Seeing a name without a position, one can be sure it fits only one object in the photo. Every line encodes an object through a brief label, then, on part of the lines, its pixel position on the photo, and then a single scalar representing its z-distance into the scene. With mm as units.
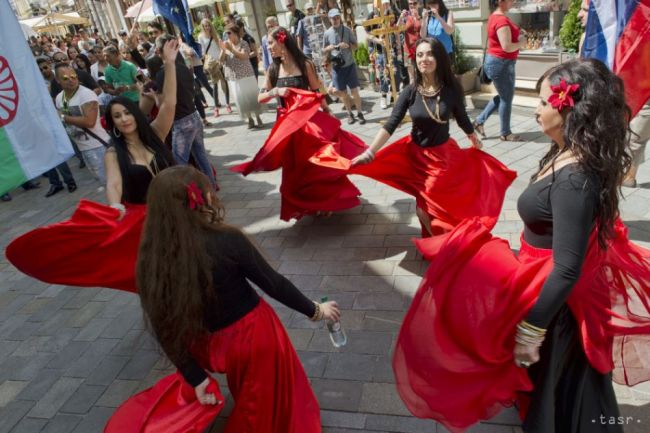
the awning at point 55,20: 25286
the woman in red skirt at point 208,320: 1871
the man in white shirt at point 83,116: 5004
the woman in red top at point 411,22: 7566
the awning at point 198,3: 15547
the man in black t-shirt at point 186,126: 5520
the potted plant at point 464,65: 8391
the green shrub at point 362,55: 10562
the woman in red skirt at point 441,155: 3531
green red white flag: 2734
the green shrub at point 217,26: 16755
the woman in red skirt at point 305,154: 4438
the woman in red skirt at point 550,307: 1666
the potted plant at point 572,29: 6797
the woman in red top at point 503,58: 5641
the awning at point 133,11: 17136
